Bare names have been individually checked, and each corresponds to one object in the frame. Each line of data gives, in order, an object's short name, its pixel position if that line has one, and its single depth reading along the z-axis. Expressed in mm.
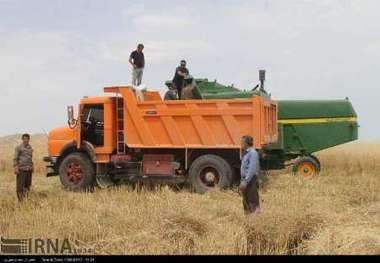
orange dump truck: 12812
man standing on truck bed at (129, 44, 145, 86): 14977
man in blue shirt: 8992
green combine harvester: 15609
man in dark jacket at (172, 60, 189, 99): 14836
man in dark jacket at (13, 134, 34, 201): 12219
